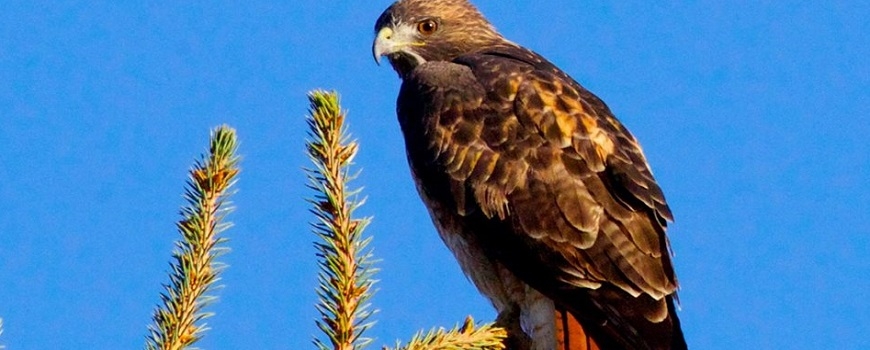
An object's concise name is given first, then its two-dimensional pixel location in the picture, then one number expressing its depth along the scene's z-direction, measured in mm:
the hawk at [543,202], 10883
